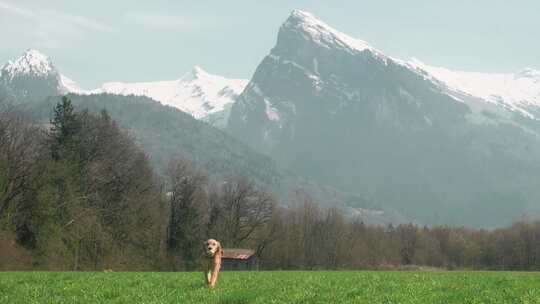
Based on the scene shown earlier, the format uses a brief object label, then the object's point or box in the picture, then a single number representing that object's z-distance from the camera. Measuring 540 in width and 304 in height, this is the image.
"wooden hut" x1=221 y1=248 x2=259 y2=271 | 107.19
